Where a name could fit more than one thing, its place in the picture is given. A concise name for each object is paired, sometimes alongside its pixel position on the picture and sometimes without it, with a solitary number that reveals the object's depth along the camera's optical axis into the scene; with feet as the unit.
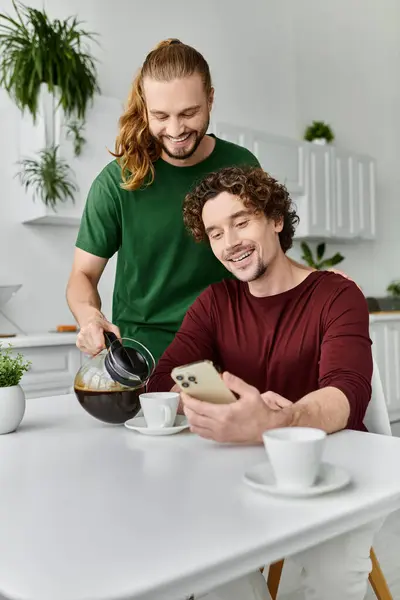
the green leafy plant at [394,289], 18.40
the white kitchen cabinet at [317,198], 15.72
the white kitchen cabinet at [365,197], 16.99
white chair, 4.57
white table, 1.92
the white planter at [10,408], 3.92
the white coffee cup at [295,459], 2.52
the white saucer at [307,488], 2.51
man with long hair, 5.94
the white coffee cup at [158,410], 3.80
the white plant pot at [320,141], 16.26
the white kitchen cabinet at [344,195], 16.38
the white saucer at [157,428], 3.74
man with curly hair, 4.05
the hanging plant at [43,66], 11.12
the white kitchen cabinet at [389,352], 15.42
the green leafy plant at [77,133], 11.26
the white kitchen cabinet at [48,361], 10.09
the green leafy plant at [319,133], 16.53
